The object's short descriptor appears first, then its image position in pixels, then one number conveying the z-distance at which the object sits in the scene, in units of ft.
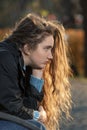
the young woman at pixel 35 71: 13.60
